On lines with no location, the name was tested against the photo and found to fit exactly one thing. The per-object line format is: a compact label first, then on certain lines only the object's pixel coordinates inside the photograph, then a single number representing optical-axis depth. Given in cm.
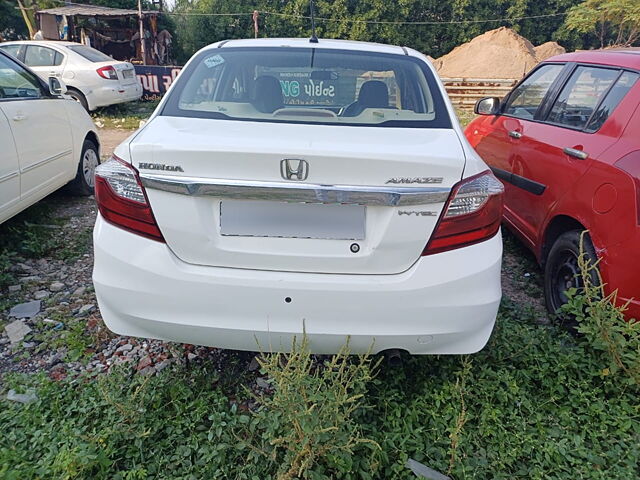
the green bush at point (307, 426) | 179
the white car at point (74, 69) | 1098
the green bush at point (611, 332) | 238
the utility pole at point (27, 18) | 2344
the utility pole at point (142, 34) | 2202
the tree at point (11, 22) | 2931
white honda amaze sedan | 187
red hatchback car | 251
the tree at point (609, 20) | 3162
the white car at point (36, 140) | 365
